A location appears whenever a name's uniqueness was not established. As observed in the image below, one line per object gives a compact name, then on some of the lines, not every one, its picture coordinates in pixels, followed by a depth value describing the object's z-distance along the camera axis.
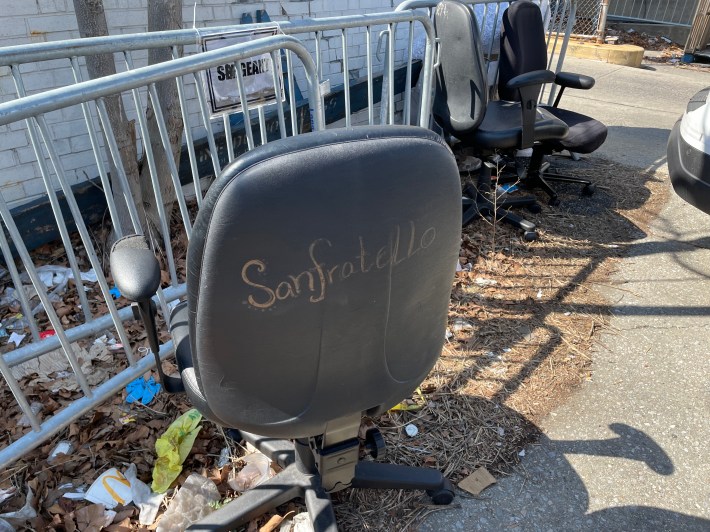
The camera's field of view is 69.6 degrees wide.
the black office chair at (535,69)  3.92
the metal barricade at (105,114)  1.57
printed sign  2.03
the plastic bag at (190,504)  1.80
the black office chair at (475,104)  3.25
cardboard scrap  1.96
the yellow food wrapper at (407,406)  2.28
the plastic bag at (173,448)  1.97
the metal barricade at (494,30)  4.63
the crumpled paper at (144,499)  1.87
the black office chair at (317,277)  0.90
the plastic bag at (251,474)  1.98
